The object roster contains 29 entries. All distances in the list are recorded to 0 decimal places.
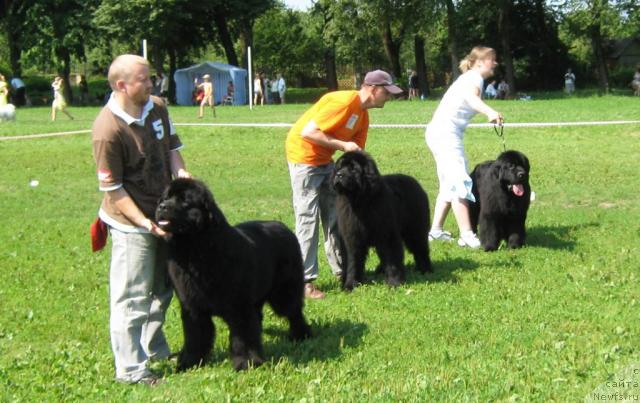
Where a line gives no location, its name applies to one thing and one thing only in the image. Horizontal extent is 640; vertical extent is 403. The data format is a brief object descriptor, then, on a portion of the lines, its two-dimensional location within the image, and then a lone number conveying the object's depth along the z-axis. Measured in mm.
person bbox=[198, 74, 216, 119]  32600
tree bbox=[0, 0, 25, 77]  52750
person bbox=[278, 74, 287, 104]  49806
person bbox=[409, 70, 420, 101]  53250
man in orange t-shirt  7363
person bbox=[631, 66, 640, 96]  45469
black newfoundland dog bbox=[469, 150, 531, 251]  9383
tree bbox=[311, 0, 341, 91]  53791
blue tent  48078
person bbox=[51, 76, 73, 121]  31055
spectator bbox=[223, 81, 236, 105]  47344
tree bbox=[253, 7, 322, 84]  75125
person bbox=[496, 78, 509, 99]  47719
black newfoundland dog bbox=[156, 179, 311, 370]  4930
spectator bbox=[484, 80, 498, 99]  49094
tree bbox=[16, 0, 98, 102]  50531
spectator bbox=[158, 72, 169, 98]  41103
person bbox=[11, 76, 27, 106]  47500
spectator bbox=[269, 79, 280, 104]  51219
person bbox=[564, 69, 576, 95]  52844
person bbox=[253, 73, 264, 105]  46719
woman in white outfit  9242
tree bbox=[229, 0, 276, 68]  52938
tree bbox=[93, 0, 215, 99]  48062
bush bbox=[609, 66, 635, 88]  61469
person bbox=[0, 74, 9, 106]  26984
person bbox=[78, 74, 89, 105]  52038
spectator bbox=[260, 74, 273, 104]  49206
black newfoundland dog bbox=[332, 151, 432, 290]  7359
